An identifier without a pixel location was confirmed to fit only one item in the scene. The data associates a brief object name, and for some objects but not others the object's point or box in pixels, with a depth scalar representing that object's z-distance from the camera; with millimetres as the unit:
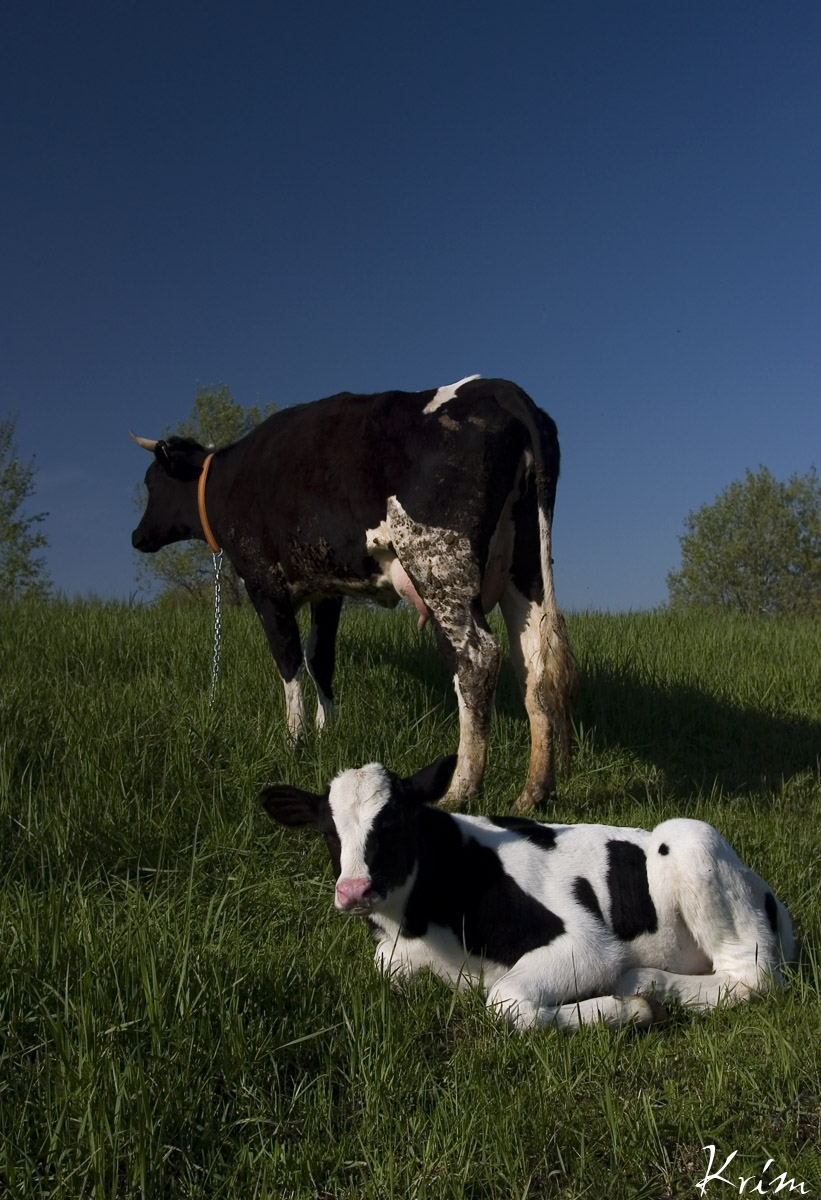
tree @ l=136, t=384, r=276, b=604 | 41031
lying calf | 4031
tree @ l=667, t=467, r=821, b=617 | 48719
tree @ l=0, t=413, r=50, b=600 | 39656
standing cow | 6879
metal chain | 8312
